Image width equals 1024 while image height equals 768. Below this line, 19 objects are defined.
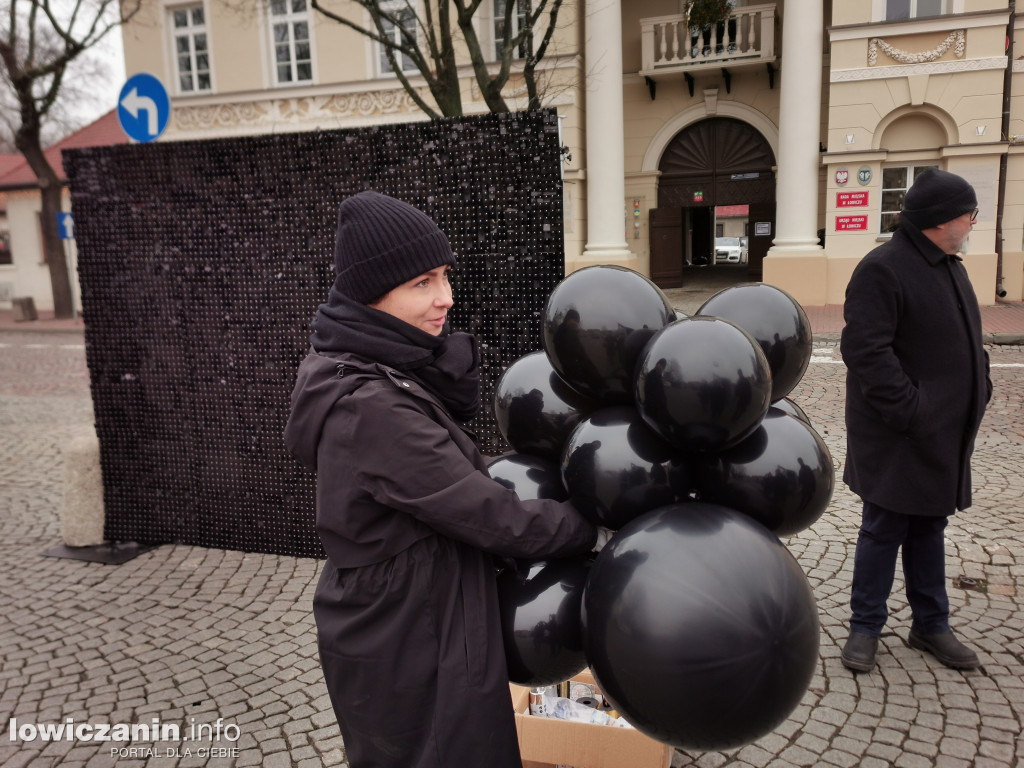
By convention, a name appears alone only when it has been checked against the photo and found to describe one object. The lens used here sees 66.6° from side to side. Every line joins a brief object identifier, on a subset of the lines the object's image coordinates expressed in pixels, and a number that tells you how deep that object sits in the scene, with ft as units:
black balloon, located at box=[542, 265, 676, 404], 6.68
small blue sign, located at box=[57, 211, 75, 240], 58.80
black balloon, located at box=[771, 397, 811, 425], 7.45
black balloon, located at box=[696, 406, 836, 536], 6.12
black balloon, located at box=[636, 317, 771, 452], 5.67
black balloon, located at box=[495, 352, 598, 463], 7.41
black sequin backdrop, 13.50
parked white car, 92.22
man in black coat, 10.05
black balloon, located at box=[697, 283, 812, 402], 7.61
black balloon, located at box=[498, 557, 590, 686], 5.97
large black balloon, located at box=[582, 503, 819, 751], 5.04
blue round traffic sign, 17.72
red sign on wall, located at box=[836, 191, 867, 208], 53.06
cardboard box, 8.05
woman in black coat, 5.49
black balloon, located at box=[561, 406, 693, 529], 5.96
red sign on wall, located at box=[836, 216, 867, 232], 53.21
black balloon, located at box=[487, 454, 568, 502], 6.92
